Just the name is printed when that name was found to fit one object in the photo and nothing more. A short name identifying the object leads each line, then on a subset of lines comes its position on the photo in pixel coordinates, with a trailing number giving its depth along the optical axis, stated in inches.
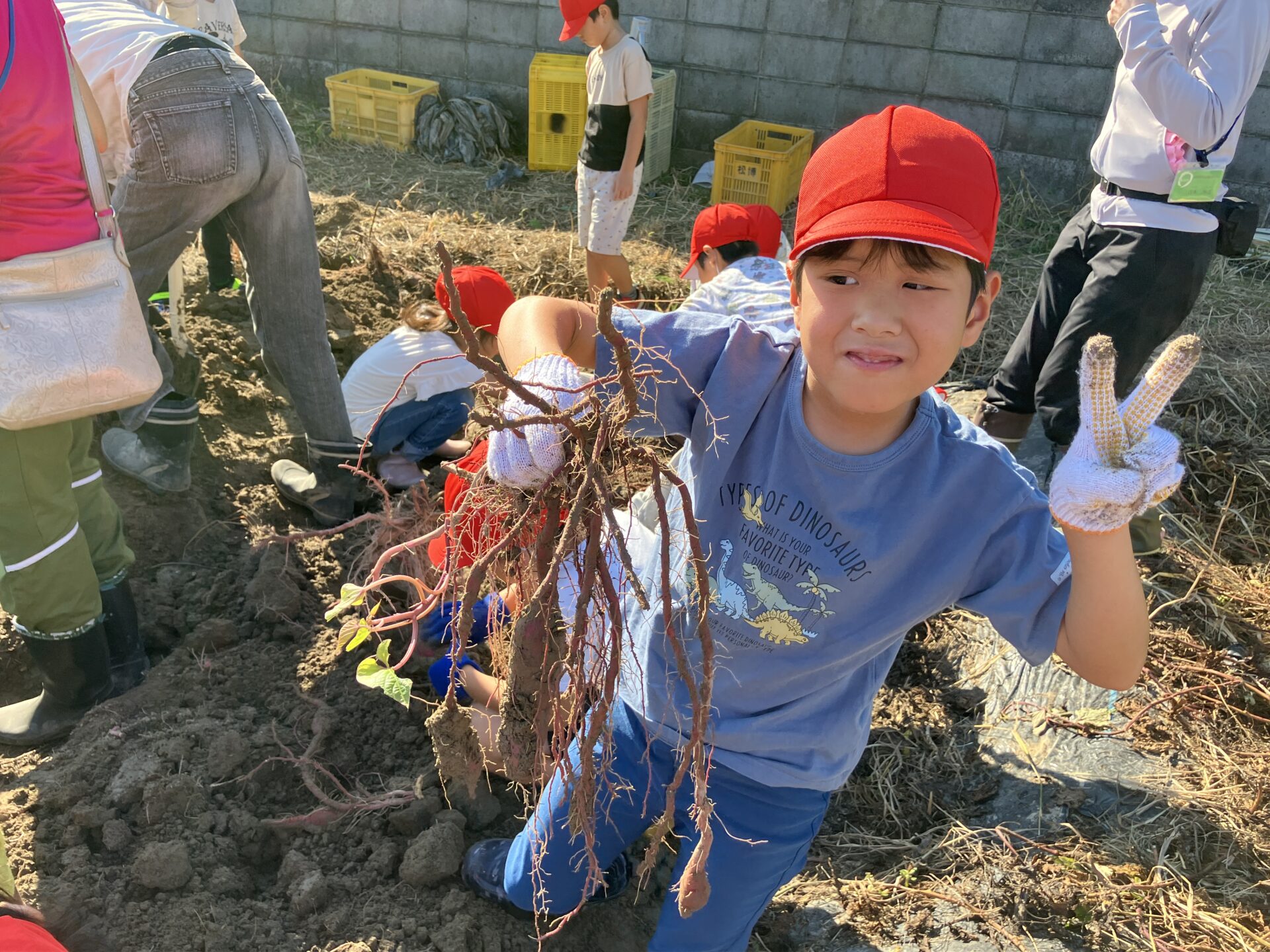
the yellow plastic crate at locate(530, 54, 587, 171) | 251.1
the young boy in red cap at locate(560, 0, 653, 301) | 175.9
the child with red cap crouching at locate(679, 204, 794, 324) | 127.0
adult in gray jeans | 101.3
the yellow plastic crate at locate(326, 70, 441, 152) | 266.5
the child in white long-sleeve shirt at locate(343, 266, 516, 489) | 137.0
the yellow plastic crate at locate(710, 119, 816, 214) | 232.1
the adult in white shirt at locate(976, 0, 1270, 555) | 106.0
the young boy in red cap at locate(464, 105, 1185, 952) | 52.4
